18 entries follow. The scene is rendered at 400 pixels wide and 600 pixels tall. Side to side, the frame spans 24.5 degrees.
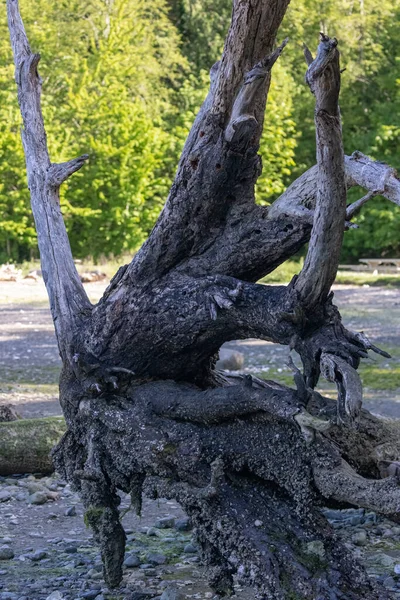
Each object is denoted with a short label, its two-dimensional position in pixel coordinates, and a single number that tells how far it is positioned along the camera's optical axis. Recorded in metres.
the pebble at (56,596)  5.07
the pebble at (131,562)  5.81
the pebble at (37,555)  5.98
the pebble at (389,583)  5.32
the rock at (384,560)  5.79
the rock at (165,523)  6.79
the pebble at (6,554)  6.00
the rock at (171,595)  5.06
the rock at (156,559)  5.88
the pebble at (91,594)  5.24
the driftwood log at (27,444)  7.98
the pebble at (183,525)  6.70
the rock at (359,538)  6.32
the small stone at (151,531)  6.57
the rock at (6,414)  8.71
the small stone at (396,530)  6.59
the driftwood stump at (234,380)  4.62
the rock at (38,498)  7.30
